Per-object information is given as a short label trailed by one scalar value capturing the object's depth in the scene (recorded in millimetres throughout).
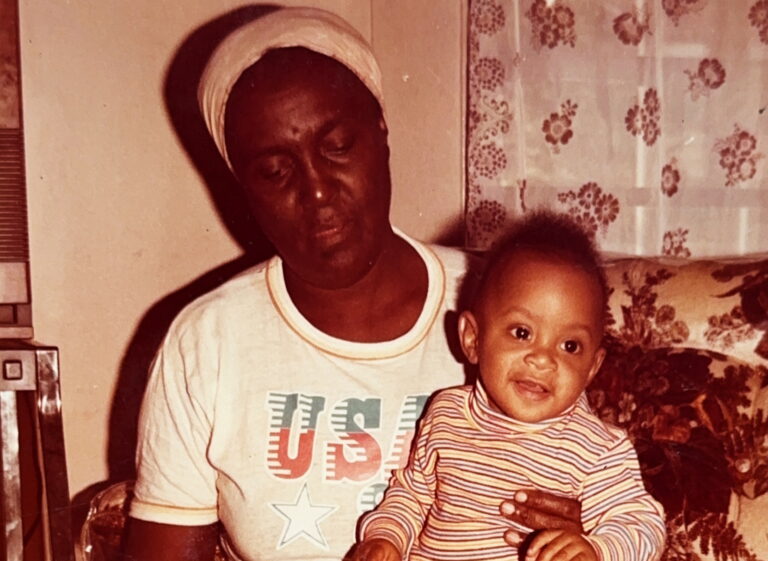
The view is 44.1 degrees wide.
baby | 1290
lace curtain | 1954
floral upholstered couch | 1381
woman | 1485
